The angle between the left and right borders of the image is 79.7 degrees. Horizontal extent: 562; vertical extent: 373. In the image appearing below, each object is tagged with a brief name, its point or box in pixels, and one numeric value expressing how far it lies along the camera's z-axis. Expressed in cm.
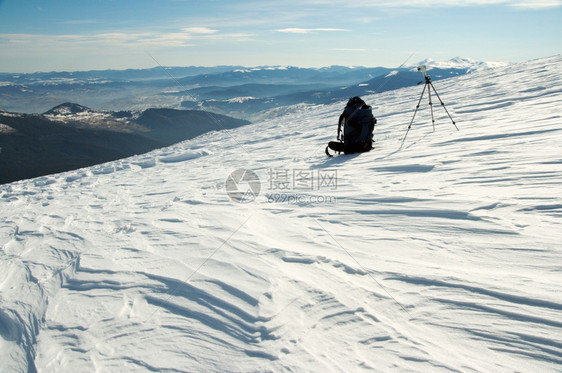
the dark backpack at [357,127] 817
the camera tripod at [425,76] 859
